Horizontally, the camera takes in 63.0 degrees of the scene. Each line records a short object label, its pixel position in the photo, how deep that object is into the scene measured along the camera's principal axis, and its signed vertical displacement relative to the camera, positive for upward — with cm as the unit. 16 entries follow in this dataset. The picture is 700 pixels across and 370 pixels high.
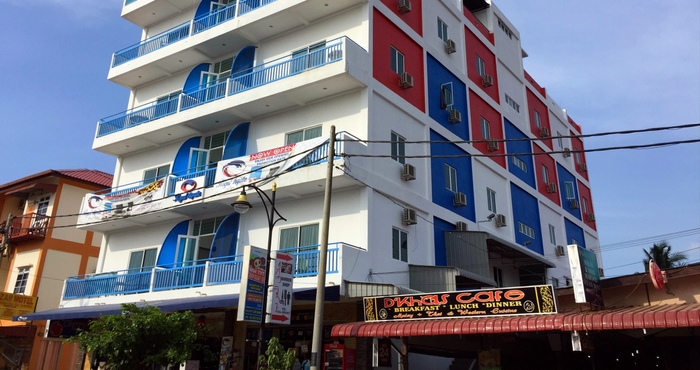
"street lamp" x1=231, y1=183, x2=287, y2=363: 1441 +305
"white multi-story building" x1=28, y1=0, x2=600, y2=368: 1994 +930
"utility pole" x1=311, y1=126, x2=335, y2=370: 1307 +240
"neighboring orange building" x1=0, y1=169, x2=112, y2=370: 2838 +617
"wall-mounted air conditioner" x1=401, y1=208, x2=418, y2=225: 2108 +588
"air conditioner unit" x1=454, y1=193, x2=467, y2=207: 2448 +757
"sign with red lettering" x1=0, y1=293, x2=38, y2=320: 2592 +307
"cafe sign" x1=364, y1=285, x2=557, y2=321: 1337 +194
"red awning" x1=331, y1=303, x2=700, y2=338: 1139 +137
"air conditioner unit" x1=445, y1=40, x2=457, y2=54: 2719 +1525
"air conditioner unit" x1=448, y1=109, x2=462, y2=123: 2597 +1162
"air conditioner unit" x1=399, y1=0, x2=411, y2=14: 2412 +1515
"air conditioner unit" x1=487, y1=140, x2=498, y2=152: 2819 +1120
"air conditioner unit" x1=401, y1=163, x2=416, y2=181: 2153 +757
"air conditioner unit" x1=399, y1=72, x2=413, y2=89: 2294 +1156
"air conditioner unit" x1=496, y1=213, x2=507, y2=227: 2694 +747
